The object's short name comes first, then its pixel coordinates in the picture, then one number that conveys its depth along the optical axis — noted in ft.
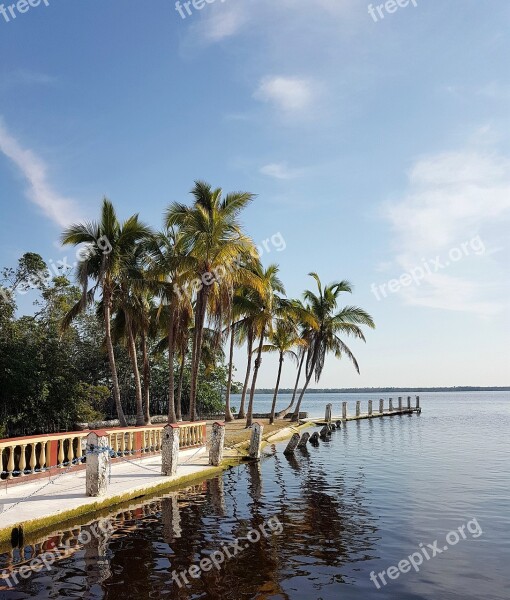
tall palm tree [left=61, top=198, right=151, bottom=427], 91.40
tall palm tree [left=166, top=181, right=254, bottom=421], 87.15
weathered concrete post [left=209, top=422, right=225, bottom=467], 68.27
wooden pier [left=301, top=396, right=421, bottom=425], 165.89
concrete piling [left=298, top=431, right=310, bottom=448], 101.32
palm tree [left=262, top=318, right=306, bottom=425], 139.33
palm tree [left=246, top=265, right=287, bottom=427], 119.24
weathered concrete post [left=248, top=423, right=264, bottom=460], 79.00
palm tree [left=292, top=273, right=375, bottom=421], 154.20
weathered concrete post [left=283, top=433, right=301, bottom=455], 92.68
